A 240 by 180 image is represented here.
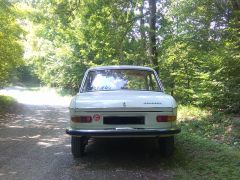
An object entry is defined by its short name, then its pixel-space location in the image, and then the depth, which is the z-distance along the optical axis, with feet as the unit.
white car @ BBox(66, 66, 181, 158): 11.14
